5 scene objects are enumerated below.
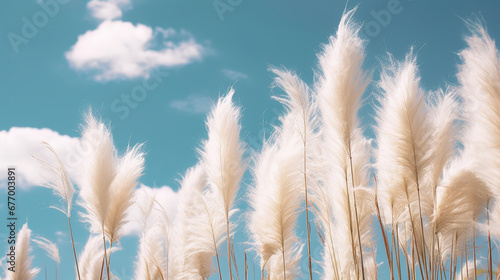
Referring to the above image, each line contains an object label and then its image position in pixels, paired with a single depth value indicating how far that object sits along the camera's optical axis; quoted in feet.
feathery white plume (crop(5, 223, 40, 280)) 15.65
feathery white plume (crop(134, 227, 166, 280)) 14.24
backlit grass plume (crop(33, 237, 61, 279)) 14.44
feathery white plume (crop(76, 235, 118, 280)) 15.29
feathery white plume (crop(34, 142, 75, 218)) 10.46
